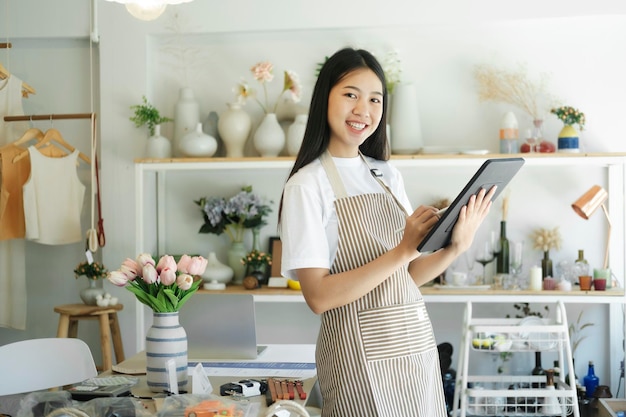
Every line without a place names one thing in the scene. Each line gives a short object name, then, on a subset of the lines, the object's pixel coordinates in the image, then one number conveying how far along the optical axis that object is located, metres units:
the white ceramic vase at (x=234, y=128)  4.53
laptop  2.73
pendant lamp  2.56
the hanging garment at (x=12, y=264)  4.59
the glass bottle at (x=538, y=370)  4.26
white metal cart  3.67
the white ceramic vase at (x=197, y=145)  4.46
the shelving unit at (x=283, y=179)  4.21
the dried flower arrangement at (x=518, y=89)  4.55
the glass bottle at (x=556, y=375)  4.03
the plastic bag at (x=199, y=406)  1.67
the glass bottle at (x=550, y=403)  3.78
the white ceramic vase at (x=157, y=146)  4.51
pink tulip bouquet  2.36
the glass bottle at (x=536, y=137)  4.37
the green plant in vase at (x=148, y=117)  4.55
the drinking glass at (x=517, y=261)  4.45
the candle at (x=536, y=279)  4.26
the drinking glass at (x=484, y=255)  4.50
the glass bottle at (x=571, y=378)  3.66
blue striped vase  2.34
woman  1.95
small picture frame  4.56
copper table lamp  4.27
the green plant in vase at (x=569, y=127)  4.28
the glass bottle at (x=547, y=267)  4.44
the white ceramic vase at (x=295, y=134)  4.47
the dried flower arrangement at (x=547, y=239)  4.51
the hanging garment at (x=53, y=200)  4.41
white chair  2.72
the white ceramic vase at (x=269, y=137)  4.48
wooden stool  4.32
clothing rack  4.38
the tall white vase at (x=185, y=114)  4.65
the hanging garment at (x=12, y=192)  4.41
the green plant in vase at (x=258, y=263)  4.50
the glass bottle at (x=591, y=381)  4.39
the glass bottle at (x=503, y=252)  4.45
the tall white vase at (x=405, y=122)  4.43
